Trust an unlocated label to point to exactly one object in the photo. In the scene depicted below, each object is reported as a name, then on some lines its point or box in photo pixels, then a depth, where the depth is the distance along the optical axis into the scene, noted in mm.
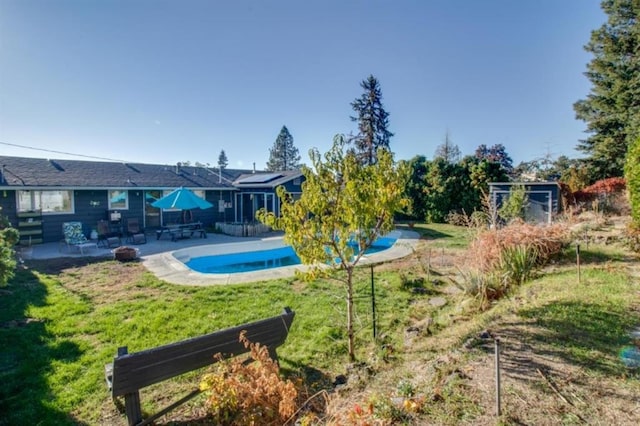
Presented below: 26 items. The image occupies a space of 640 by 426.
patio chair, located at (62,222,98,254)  11567
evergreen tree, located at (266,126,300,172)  55781
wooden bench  2666
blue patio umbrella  13586
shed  14156
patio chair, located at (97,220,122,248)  13133
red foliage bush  18016
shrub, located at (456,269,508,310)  5387
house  12977
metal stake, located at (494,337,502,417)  2324
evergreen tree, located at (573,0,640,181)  21094
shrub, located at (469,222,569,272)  5895
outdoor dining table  14609
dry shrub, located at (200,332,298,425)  2623
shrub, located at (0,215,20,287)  4988
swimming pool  11117
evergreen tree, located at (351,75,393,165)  30375
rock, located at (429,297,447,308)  6054
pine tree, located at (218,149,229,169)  71012
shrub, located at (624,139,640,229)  7223
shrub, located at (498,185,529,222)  13984
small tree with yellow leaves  3924
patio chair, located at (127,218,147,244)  13523
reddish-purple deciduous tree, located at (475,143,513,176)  38900
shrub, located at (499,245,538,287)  5922
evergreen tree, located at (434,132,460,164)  40750
